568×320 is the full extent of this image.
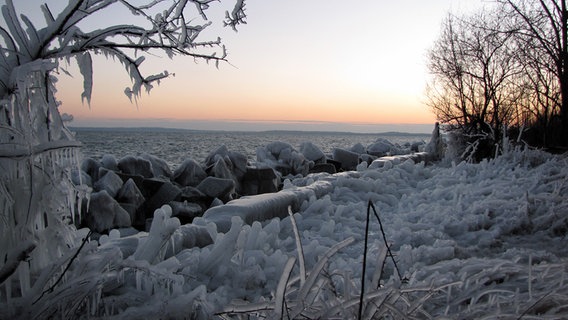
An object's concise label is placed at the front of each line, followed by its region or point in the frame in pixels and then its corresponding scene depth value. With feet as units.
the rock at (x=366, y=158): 45.42
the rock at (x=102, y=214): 21.08
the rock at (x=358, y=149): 52.21
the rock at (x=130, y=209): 23.18
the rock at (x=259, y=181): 32.48
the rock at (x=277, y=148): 44.27
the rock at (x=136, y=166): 28.71
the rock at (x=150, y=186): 26.27
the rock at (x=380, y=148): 54.54
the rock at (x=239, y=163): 33.30
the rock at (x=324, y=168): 41.79
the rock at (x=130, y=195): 24.13
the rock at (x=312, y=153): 45.32
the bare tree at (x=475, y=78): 43.01
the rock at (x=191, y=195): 26.03
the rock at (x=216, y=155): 33.45
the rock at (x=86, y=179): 24.03
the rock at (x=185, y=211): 23.75
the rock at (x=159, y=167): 30.43
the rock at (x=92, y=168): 26.47
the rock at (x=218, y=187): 26.63
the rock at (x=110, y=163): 28.19
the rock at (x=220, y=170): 30.91
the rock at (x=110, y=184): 24.11
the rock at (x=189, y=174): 29.92
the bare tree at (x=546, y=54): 33.71
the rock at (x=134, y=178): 26.35
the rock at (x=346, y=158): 46.14
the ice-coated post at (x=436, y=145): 40.63
